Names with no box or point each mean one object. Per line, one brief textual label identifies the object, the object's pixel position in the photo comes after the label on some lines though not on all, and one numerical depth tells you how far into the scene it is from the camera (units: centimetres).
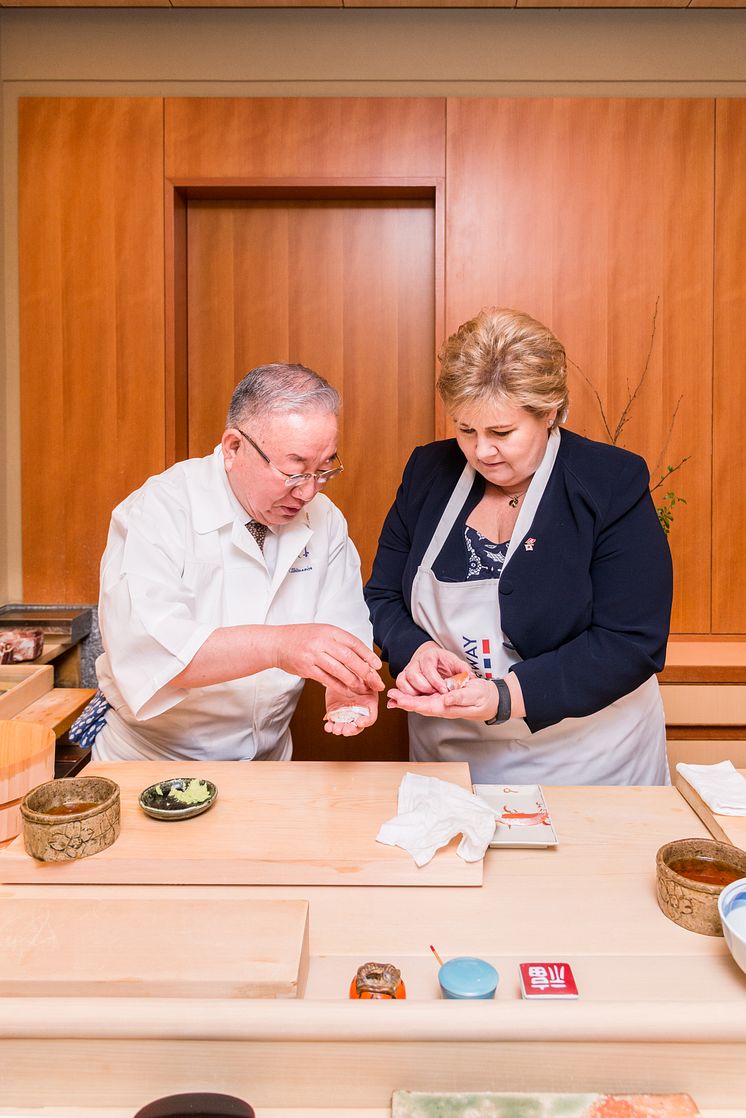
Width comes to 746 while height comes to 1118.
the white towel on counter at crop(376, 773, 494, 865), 134
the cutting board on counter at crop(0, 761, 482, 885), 131
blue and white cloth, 192
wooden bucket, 139
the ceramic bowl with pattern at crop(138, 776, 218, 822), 143
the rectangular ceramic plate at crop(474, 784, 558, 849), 141
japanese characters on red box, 103
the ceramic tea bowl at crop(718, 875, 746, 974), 105
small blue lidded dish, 101
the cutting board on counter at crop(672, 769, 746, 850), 140
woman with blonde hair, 172
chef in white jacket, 162
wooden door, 342
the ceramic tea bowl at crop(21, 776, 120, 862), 129
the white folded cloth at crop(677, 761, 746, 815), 148
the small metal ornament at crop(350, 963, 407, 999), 101
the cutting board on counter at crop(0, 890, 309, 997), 97
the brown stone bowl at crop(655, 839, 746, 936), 118
